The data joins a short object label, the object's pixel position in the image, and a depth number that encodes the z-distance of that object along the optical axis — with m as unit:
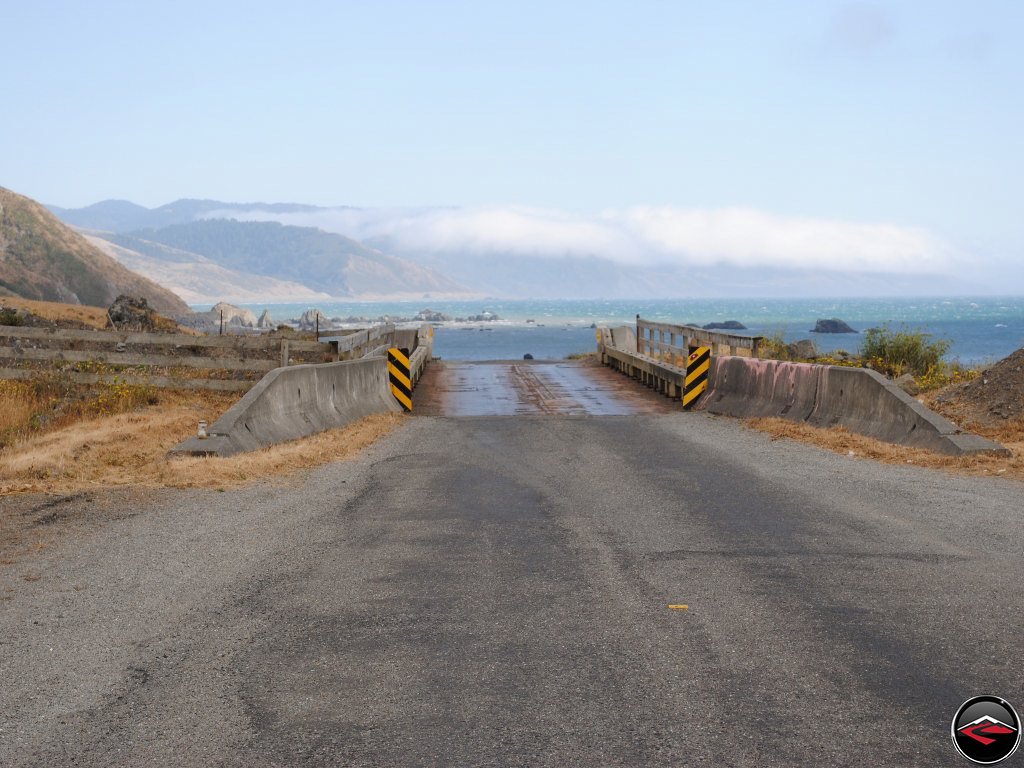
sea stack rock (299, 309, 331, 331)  127.93
